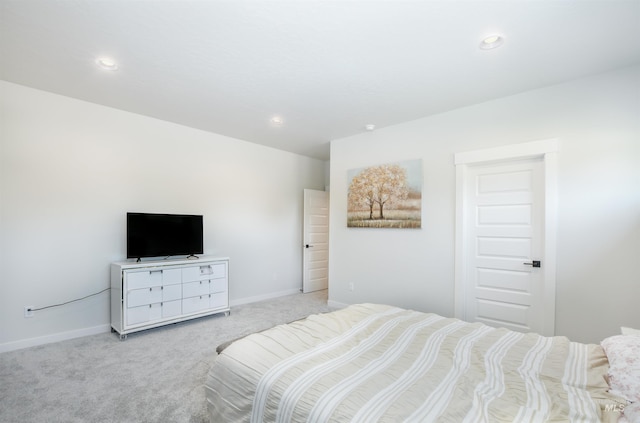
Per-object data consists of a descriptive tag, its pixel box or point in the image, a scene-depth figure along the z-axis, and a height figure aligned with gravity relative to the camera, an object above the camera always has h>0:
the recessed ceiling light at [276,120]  3.74 +1.19
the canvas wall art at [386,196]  3.77 +0.23
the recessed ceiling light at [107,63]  2.44 +1.25
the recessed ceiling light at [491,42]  2.11 +1.25
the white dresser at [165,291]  3.23 -0.95
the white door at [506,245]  2.96 -0.33
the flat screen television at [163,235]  3.52 -0.29
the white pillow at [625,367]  1.14 -0.65
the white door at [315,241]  5.54 -0.54
